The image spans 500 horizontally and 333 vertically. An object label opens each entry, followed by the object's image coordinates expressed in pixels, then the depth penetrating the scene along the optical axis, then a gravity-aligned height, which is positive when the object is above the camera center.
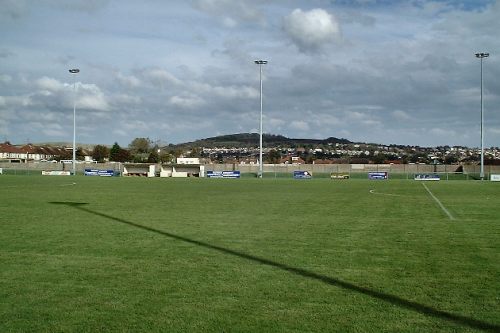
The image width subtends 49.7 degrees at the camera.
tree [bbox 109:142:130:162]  157.75 +3.22
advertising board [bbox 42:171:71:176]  76.31 -1.21
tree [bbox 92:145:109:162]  172.50 +3.83
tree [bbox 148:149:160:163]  146.80 +2.27
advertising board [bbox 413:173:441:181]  66.93 -1.30
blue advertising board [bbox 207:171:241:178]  73.50 -1.15
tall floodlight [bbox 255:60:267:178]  70.75 +13.71
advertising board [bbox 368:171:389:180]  68.88 -1.11
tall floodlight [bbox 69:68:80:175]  74.88 +13.03
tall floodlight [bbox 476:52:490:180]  62.44 +7.67
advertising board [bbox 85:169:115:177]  77.61 -1.17
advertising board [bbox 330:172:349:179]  71.54 -1.22
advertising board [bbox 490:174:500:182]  62.80 -1.17
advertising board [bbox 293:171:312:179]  71.81 -1.21
